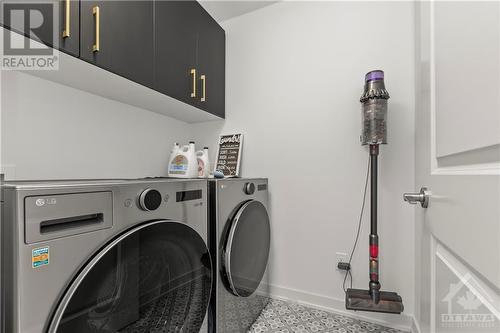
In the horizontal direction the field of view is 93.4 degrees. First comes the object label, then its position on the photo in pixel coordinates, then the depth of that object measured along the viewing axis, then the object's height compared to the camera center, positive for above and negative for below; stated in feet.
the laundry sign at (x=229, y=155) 6.03 +0.29
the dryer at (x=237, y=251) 3.57 -1.49
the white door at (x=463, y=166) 1.36 +0.00
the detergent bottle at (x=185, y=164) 5.04 +0.04
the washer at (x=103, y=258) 1.65 -0.81
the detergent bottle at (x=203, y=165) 5.44 +0.02
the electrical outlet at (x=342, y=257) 5.00 -1.94
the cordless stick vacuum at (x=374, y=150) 4.14 +0.29
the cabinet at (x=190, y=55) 4.29 +2.34
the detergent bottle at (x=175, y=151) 5.23 +0.33
